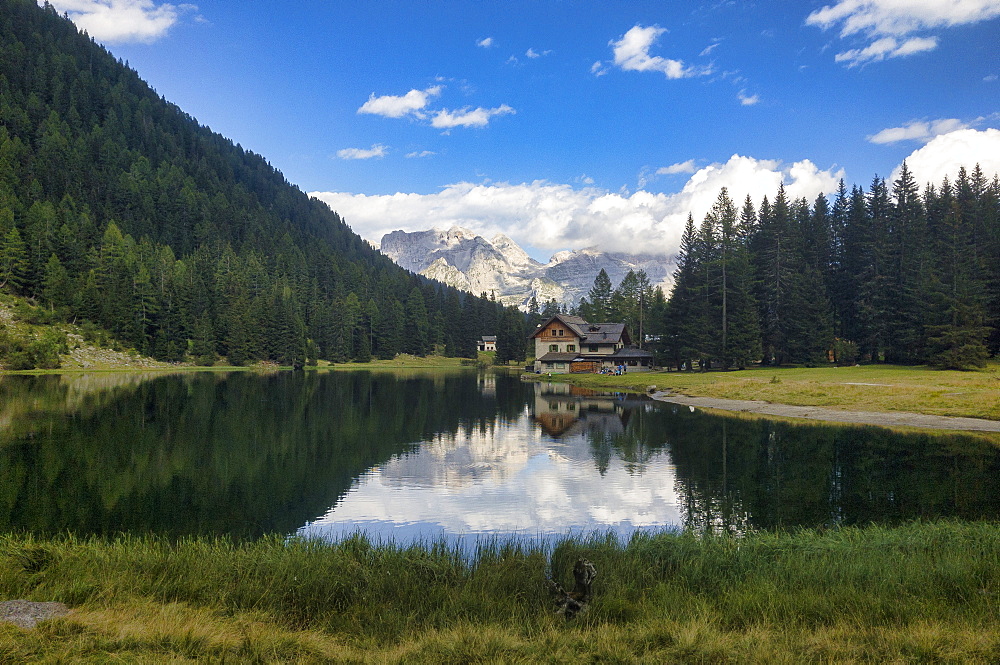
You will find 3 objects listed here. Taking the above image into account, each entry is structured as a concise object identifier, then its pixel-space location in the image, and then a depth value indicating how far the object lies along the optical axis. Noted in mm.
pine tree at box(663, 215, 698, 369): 89438
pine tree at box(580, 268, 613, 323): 143625
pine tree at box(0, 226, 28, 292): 98500
